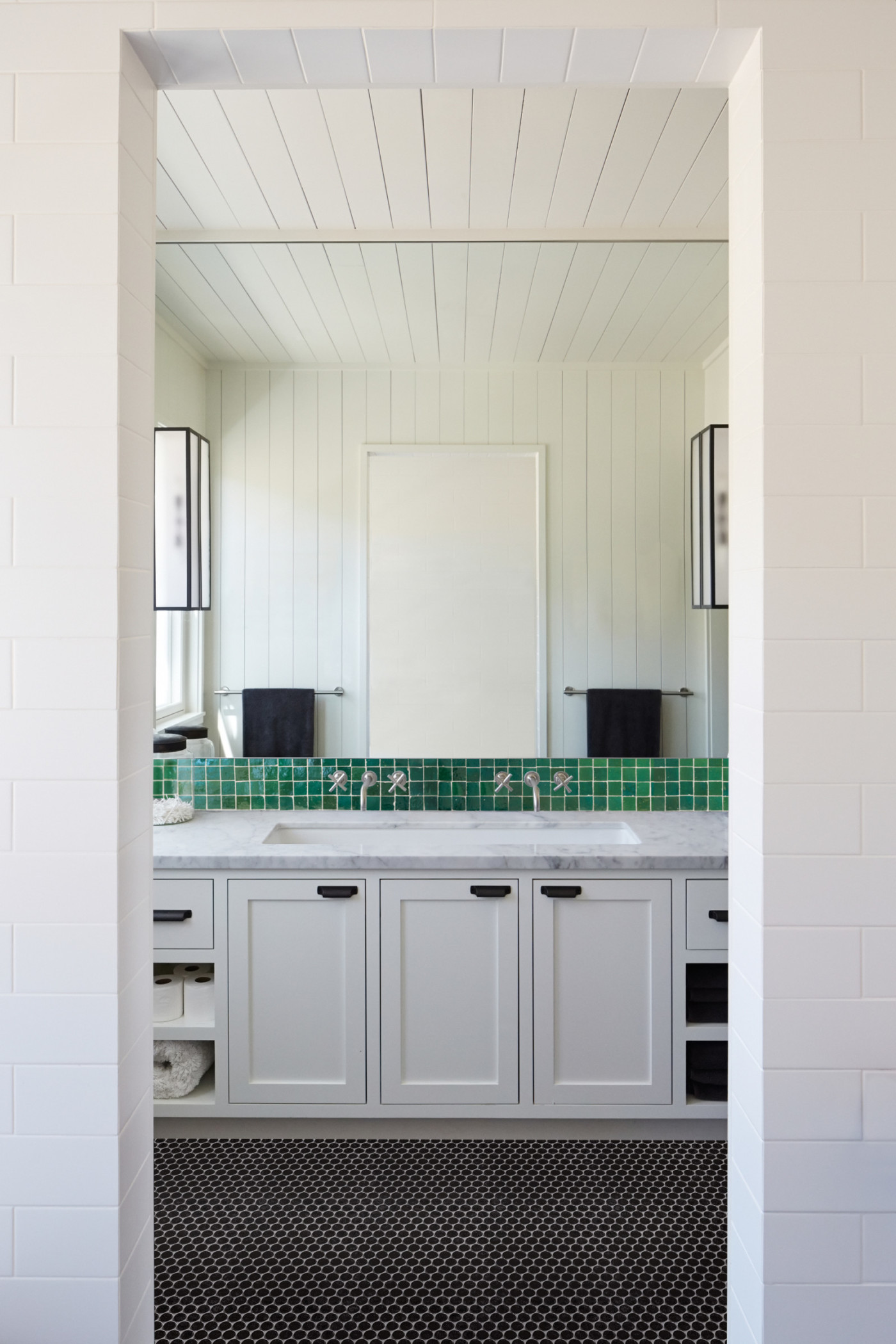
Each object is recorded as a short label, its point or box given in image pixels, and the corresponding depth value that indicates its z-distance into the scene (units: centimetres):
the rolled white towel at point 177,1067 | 240
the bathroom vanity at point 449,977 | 234
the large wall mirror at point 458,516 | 254
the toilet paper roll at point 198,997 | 241
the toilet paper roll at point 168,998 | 239
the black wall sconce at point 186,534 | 251
